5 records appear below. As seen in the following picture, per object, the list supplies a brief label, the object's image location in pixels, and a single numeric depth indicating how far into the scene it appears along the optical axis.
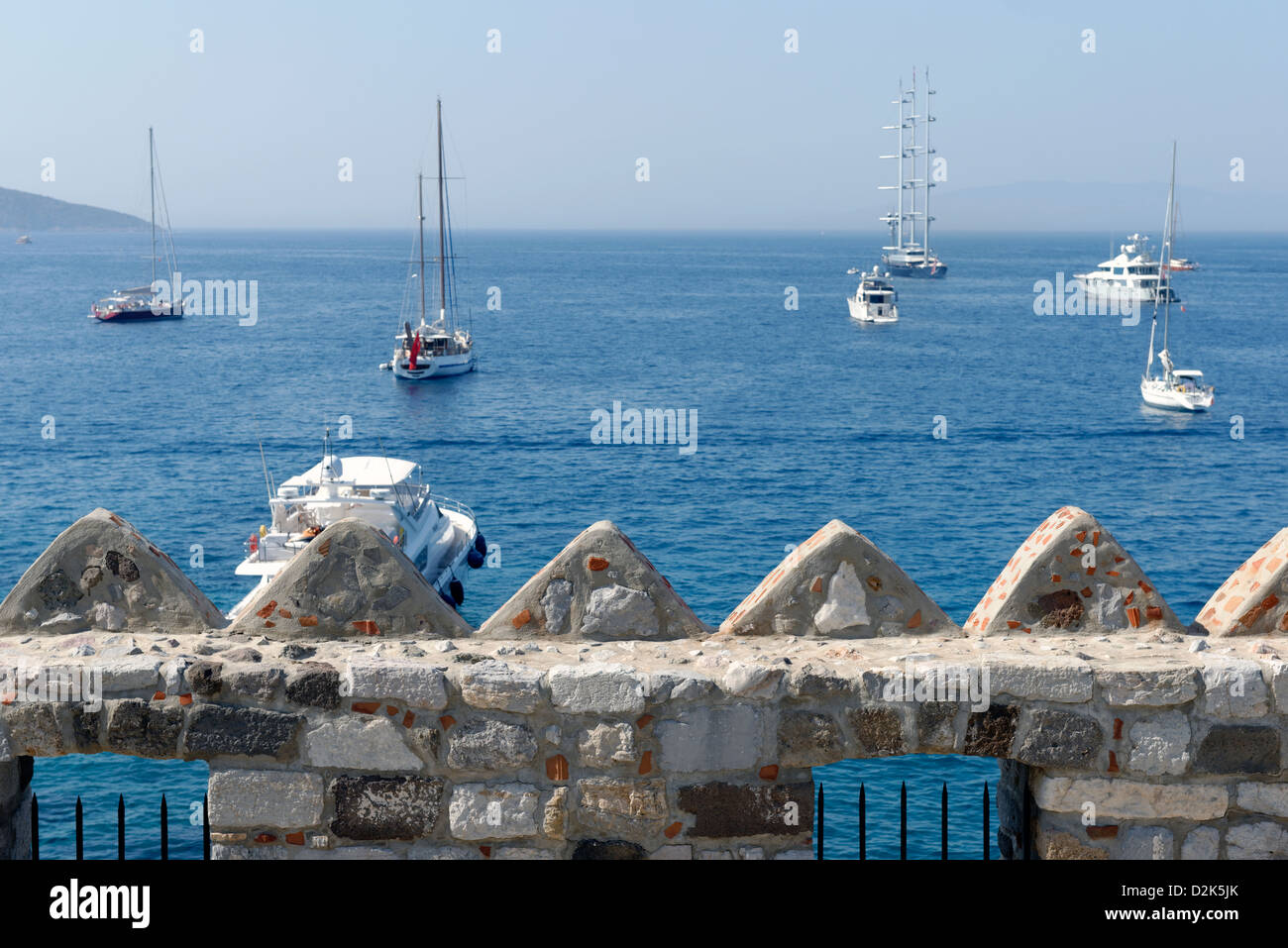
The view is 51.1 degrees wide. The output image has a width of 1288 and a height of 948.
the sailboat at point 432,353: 79.38
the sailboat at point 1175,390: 67.62
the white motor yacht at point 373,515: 36.53
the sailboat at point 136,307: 109.88
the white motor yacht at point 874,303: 111.00
